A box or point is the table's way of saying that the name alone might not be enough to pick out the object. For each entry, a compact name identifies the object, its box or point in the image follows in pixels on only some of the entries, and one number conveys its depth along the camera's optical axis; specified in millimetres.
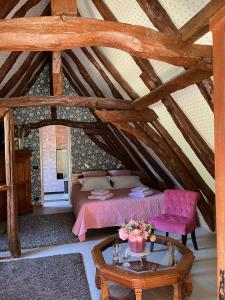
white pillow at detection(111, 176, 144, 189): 4953
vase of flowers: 2297
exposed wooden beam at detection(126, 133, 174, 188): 4364
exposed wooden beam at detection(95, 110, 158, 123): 3475
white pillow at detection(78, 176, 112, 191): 4876
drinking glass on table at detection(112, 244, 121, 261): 2387
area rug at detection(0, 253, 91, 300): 2386
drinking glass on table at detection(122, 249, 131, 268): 2318
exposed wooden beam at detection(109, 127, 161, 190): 4936
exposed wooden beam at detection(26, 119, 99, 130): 5467
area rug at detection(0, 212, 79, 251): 3632
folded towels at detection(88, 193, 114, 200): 3901
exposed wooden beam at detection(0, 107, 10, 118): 3196
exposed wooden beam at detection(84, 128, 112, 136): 5518
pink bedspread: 3687
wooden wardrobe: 5057
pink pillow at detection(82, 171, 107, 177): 5535
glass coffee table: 2030
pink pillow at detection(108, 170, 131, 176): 5532
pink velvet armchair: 3224
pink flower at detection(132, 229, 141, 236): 2294
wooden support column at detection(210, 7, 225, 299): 1004
